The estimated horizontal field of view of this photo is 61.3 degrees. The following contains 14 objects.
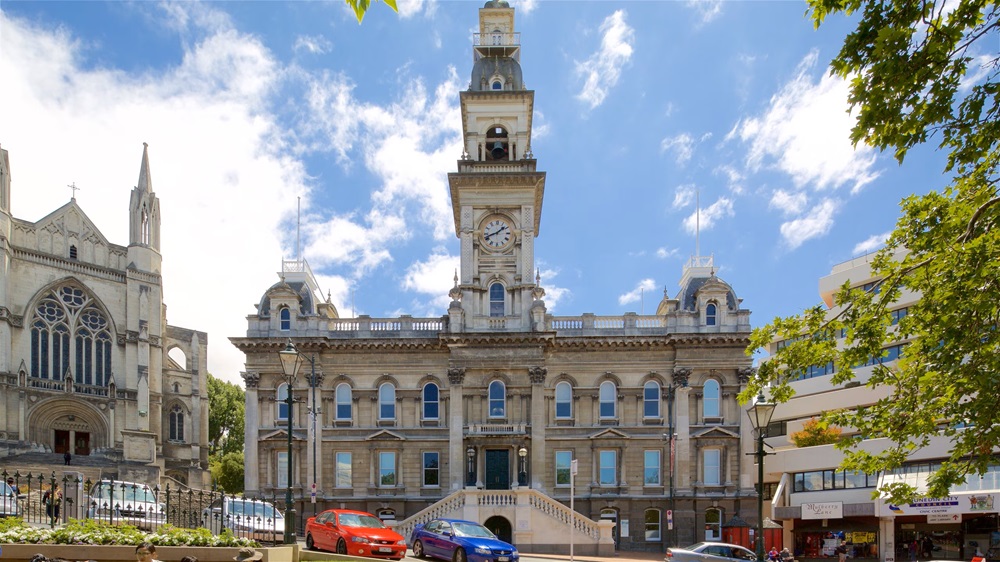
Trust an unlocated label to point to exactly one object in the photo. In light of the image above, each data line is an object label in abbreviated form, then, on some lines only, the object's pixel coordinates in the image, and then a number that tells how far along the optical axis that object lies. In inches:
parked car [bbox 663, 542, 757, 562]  1053.8
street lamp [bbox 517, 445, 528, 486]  1686.8
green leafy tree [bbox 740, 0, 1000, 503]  378.6
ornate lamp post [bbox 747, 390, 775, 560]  766.5
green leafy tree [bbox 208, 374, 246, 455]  3489.2
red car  916.0
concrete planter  623.2
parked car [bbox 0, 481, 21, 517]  1013.3
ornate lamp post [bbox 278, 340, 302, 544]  796.6
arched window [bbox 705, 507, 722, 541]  1685.5
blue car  909.8
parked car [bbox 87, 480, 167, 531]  1052.5
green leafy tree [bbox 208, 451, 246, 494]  2999.5
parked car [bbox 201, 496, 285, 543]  1085.8
